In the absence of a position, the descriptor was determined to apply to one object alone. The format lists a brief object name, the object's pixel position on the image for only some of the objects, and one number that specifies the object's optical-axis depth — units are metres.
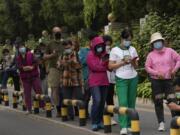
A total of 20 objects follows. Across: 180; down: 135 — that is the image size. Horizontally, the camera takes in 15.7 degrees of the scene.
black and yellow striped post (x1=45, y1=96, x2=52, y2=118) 15.45
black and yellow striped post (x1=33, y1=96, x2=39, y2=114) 16.58
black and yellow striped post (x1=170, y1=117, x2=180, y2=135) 8.83
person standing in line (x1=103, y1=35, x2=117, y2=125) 13.09
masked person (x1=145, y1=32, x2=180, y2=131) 11.91
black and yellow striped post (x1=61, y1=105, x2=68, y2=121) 14.54
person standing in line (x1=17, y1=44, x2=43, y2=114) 16.23
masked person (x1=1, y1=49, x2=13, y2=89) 19.58
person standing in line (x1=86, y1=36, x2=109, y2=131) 12.52
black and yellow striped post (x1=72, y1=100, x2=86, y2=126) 13.29
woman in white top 11.80
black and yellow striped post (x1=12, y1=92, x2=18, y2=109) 18.48
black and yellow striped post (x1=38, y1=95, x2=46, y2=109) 15.85
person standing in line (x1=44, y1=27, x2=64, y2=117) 14.92
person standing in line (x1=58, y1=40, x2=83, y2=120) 14.05
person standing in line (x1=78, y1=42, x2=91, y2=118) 13.85
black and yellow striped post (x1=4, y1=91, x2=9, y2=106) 19.30
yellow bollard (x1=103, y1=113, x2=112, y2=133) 12.12
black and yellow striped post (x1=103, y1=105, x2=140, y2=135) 10.80
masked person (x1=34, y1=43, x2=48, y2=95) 16.61
